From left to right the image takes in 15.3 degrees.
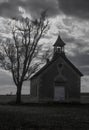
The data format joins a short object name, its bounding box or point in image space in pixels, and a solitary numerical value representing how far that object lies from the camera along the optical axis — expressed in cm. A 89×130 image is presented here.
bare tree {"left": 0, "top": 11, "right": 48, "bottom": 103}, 5138
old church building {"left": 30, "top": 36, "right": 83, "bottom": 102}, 4856
